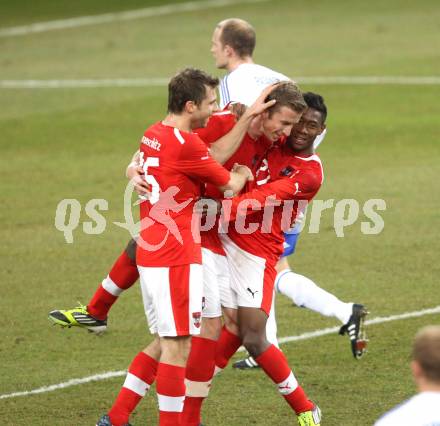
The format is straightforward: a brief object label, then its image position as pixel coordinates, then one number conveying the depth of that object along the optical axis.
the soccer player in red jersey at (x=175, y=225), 14.41
